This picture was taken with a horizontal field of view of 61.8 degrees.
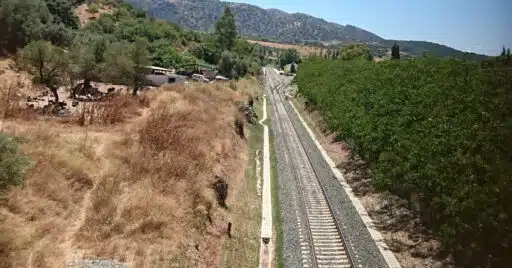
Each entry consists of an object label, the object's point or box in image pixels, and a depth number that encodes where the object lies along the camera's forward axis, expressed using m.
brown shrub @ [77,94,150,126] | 33.78
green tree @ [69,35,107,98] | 45.57
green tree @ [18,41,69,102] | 36.84
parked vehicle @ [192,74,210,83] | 80.60
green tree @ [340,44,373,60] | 142.24
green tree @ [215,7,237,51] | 118.50
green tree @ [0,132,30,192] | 14.18
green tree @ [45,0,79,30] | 91.38
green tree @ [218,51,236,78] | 100.38
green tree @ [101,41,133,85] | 49.22
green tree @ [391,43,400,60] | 135.96
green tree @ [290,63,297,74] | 188.02
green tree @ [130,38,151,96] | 51.69
